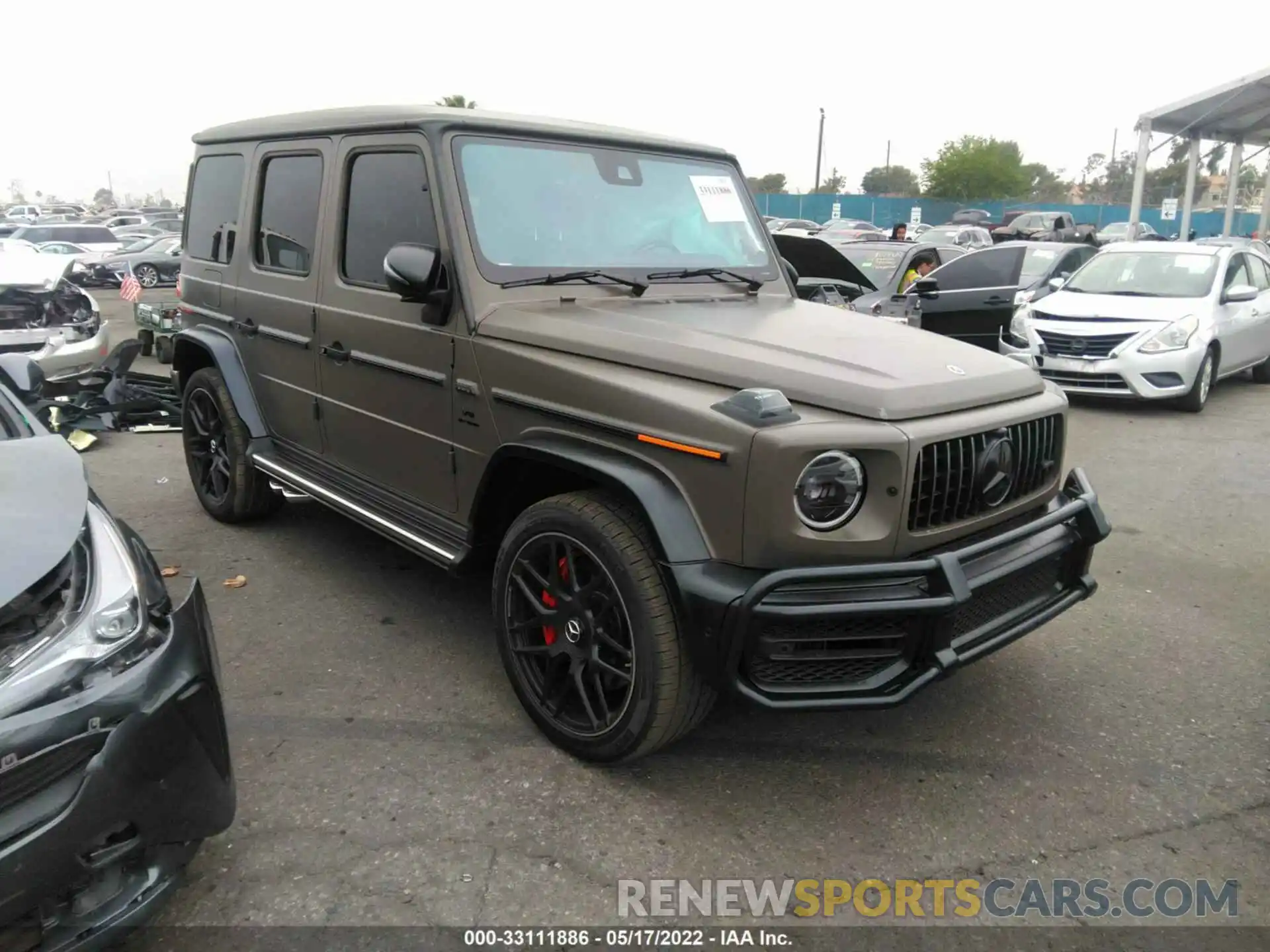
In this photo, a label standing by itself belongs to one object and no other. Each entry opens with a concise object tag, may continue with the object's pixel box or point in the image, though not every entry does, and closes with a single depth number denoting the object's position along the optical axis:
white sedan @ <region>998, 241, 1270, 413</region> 8.74
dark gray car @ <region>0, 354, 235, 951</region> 1.83
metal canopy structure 19.17
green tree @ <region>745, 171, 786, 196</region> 73.62
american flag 14.16
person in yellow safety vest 9.77
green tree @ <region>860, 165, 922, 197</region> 80.62
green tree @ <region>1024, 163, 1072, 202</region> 78.69
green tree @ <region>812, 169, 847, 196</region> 78.75
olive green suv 2.53
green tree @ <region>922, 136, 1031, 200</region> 56.41
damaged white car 7.93
